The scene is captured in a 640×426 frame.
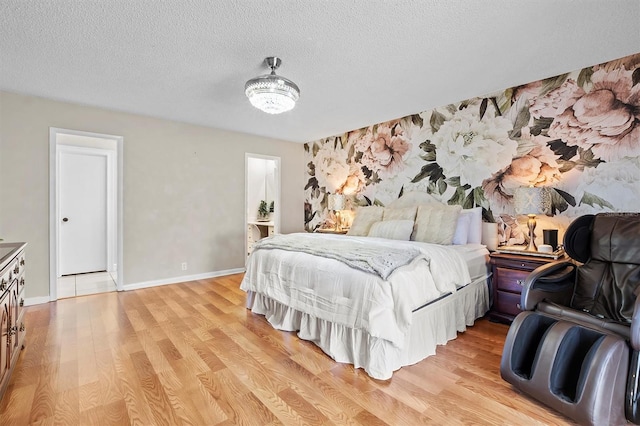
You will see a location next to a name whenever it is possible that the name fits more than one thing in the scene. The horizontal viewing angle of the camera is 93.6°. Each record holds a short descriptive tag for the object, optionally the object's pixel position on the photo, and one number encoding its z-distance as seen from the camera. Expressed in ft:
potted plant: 22.04
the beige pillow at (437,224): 11.03
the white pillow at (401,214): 12.47
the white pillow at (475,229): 11.39
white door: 16.87
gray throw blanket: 7.15
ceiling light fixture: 8.28
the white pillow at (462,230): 11.22
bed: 6.70
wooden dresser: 5.74
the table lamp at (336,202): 16.78
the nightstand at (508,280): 9.11
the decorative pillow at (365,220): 13.78
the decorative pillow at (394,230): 11.69
